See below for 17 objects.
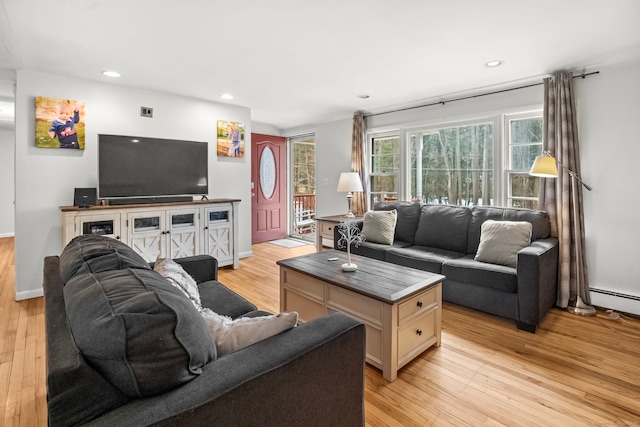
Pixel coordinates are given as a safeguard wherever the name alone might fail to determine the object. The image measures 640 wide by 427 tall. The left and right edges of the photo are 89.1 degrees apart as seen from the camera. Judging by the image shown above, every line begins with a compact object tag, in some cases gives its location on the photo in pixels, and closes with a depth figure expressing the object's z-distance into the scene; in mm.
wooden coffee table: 2012
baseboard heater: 2986
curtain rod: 3172
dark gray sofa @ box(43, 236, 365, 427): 734
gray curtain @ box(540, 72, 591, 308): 3111
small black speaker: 3473
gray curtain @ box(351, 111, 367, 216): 5141
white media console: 3381
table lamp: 4828
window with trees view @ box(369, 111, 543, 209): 3736
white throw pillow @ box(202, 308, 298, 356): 1090
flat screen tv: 3682
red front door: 6202
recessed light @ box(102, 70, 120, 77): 3383
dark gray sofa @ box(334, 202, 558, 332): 2643
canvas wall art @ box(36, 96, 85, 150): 3367
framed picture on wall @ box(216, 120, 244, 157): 4742
